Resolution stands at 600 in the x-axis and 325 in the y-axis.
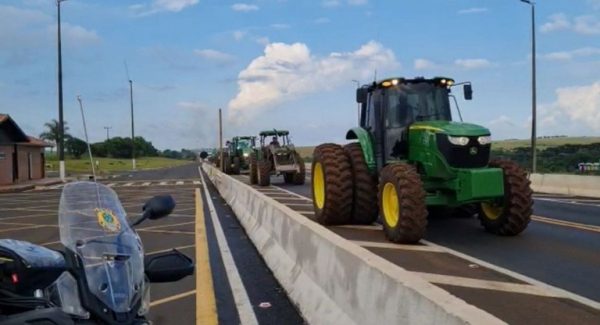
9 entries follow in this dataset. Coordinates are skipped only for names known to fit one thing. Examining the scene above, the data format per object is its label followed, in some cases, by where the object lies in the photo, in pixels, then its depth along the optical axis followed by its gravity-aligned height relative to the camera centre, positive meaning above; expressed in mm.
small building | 34625 -105
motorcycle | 2598 -583
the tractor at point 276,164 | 25505 -533
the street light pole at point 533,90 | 25172 +2690
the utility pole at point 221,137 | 34188 +935
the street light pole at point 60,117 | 35750 +2302
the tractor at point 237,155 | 38656 -170
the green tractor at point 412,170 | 9305 -320
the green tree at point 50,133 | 82062 +2995
